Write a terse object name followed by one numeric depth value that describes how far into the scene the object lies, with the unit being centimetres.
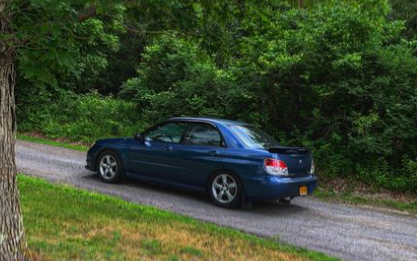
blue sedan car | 805
